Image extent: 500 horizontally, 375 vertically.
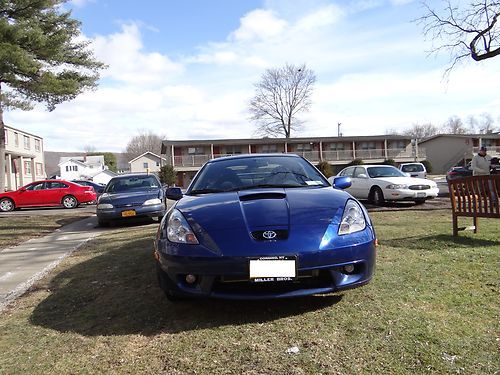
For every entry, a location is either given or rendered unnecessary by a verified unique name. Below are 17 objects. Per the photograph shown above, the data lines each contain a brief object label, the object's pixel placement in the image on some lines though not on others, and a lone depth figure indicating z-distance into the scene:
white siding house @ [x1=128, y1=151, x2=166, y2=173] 73.25
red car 20.89
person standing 11.12
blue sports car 3.08
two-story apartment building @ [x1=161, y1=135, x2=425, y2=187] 50.28
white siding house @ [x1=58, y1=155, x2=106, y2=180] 84.06
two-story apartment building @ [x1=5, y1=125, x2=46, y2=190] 44.97
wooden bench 6.14
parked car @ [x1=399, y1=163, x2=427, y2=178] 27.38
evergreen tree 12.35
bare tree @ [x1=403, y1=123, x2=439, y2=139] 109.69
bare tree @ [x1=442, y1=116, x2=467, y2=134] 102.11
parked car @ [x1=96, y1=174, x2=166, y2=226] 10.67
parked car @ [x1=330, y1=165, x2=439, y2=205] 12.95
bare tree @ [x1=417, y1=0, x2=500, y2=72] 11.91
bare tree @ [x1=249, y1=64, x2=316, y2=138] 62.62
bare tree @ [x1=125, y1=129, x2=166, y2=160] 112.69
